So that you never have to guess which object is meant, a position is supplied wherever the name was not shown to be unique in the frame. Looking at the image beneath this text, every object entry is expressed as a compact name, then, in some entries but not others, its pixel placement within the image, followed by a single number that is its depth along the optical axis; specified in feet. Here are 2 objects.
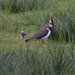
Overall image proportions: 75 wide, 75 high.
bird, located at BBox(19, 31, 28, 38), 54.01
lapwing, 52.14
